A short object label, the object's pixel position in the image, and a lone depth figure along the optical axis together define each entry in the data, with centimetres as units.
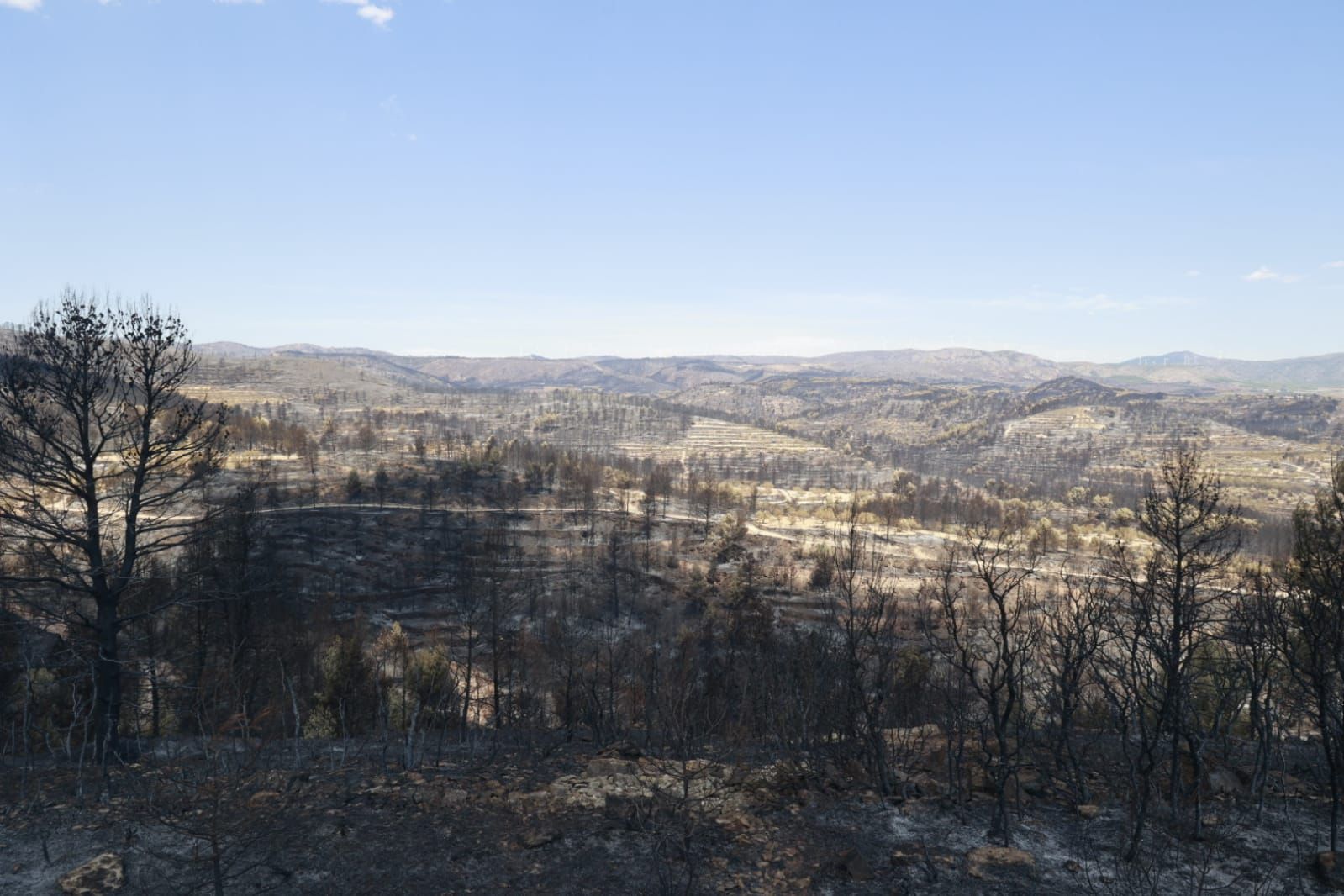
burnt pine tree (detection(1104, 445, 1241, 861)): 1272
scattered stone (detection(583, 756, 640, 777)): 1528
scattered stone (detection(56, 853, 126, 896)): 993
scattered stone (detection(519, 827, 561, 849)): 1198
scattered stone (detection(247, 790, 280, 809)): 1216
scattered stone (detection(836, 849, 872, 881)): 1119
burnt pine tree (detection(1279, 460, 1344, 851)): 1139
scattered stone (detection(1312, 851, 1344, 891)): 1057
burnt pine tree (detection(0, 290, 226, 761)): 1429
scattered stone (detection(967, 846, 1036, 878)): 1149
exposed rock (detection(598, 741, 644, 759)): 1662
